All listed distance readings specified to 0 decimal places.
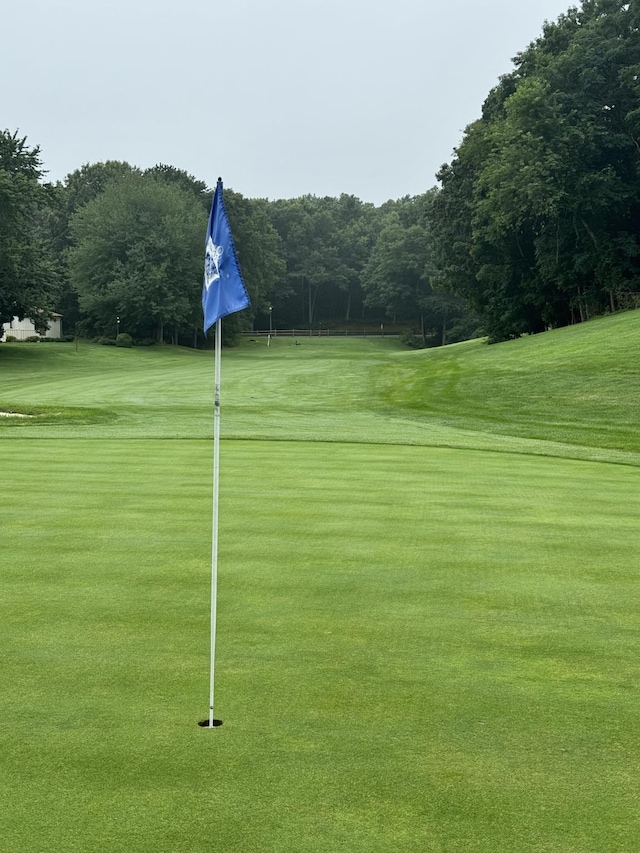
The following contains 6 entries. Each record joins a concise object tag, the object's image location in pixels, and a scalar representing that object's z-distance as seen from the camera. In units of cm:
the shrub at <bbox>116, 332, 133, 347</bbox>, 7644
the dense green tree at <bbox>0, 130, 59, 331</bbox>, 5600
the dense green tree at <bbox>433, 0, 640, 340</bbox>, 4812
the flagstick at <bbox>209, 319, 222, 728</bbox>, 486
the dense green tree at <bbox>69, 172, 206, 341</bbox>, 7462
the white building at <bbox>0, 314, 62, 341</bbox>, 8906
